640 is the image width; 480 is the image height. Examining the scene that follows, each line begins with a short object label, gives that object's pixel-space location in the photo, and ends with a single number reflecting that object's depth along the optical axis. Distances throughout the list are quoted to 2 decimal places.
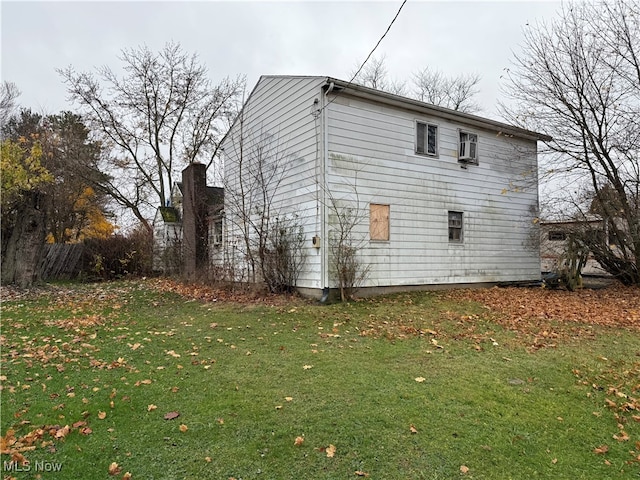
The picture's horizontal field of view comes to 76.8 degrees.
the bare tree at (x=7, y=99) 20.38
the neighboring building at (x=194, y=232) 14.64
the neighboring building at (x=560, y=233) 12.73
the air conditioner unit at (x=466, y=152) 12.19
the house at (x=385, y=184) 10.03
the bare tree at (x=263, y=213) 10.52
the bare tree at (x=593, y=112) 11.80
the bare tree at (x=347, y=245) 9.71
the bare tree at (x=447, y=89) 29.91
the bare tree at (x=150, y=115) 21.64
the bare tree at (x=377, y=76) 28.22
